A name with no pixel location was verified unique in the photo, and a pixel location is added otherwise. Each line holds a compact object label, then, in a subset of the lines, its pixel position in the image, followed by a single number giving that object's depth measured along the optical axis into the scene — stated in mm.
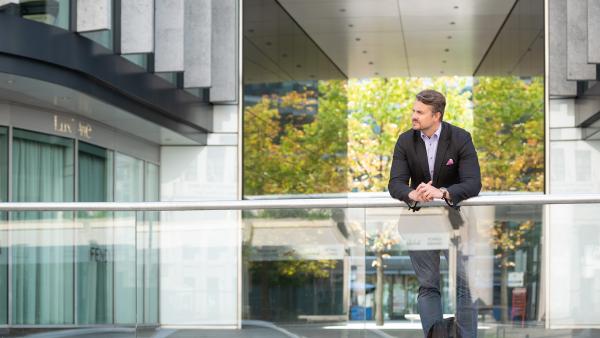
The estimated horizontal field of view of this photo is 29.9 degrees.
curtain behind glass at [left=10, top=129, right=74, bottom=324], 7695
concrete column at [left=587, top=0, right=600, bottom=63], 20469
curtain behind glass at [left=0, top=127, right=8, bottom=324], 7738
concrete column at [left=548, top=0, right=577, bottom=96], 24219
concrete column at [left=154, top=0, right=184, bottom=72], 20781
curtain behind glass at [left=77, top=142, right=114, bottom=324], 7594
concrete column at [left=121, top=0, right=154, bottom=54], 18922
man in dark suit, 6578
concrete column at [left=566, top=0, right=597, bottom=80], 22516
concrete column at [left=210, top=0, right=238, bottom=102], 24203
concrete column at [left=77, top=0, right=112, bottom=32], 16984
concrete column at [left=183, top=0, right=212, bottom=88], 22469
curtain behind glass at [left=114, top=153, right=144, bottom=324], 7488
